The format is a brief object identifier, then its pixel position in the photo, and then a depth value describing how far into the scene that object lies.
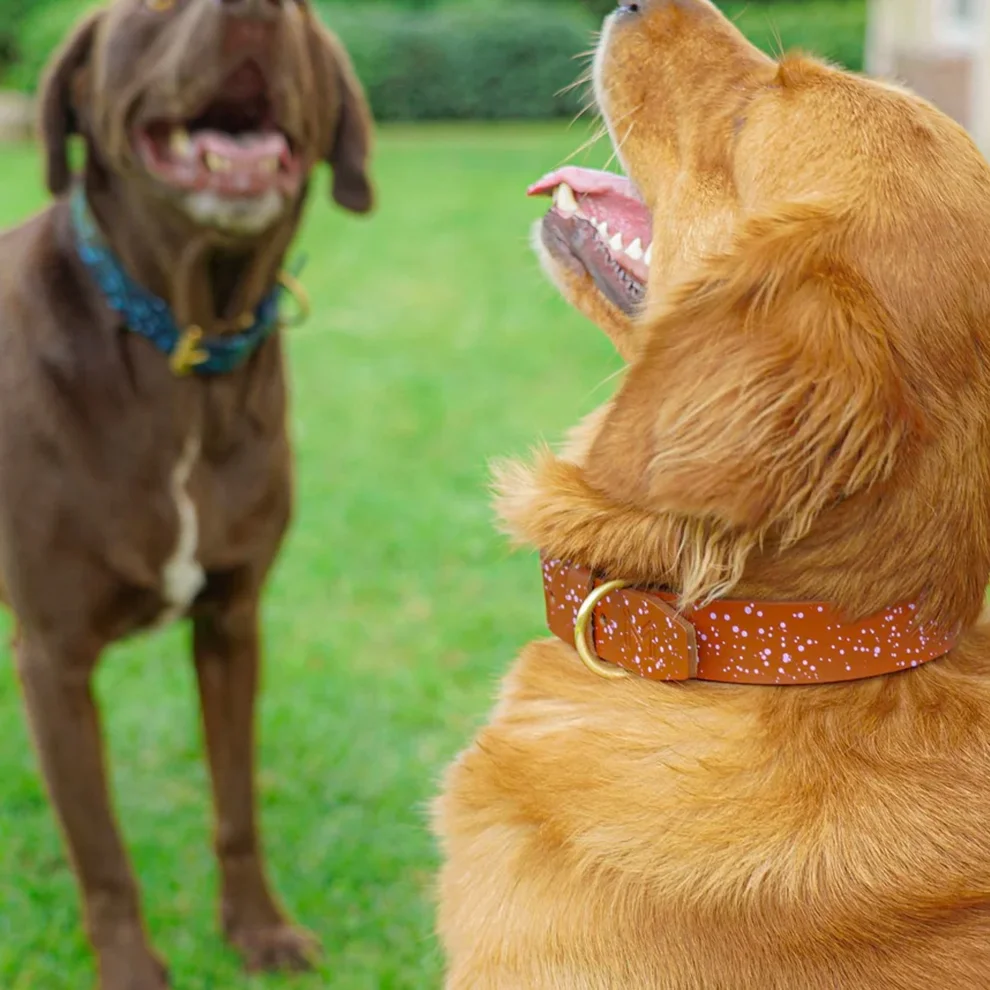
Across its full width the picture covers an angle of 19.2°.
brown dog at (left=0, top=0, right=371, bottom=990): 2.04
